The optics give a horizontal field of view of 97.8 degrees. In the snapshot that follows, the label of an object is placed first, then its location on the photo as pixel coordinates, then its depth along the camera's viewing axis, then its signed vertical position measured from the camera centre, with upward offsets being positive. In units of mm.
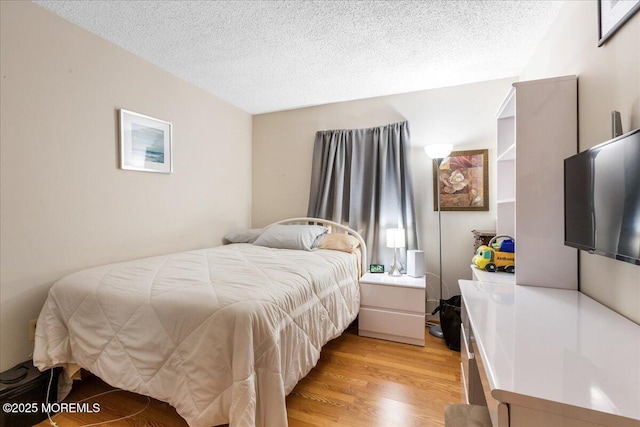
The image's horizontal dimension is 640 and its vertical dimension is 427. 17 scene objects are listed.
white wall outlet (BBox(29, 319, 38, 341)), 1772 -737
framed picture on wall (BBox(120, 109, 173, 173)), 2298 +614
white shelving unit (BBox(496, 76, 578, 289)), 1543 +203
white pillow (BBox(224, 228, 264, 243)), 3242 -274
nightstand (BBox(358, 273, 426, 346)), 2436 -873
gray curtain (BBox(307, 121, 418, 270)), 2969 +323
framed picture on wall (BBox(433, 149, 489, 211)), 2742 +303
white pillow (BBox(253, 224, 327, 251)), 2797 -253
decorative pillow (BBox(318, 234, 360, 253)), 2803 -313
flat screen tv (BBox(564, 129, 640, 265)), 921 +47
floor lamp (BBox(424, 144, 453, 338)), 2592 +516
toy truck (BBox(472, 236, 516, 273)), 1921 -325
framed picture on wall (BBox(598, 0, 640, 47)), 1090 +823
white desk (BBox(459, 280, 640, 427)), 602 -417
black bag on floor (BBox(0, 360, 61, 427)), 1468 -1004
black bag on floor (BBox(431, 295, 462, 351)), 2363 -960
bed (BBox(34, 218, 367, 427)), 1177 -582
